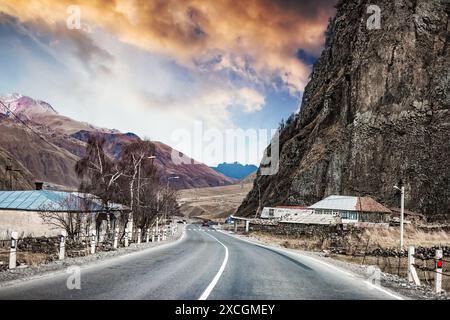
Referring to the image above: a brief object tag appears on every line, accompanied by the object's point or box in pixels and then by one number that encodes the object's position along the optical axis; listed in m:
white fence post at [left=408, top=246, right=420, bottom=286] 14.77
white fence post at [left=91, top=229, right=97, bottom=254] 20.36
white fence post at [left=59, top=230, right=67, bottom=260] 16.84
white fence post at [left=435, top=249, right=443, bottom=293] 12.42
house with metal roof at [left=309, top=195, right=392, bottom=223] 72.88
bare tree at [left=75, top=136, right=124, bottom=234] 37.42
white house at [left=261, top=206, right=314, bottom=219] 78.54
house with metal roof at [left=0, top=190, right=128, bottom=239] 36.83
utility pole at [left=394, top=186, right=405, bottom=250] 39.09
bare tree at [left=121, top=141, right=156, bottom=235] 49.78
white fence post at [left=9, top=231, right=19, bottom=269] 13.36
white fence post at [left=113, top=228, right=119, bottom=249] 24.88
